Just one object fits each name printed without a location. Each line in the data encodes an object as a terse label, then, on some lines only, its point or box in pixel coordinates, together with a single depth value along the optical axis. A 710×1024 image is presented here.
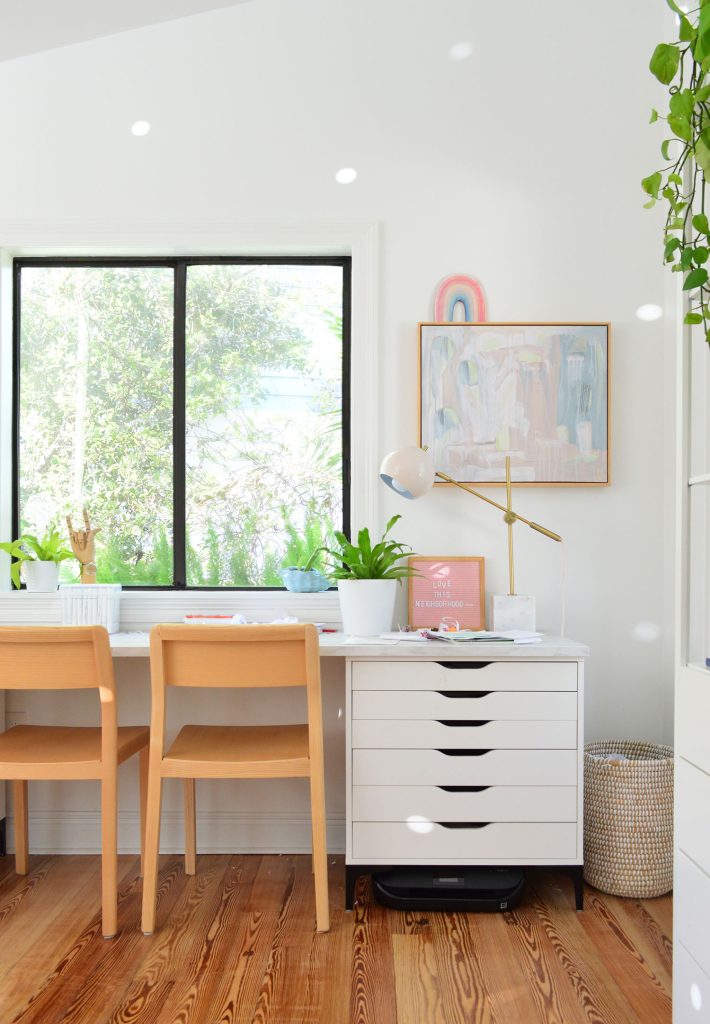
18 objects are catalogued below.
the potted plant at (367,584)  2.74
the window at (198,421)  3.18
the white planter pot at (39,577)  3.05
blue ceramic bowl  3.02
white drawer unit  2.48
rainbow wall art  2.99
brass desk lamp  2.66
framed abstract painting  2.96
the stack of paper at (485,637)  2.57
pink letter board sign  2.93
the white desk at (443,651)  2.49
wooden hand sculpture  3.02
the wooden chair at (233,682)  2.31
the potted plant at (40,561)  3.04
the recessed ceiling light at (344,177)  3.03
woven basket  2.56
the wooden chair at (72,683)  2.30
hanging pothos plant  1.26
